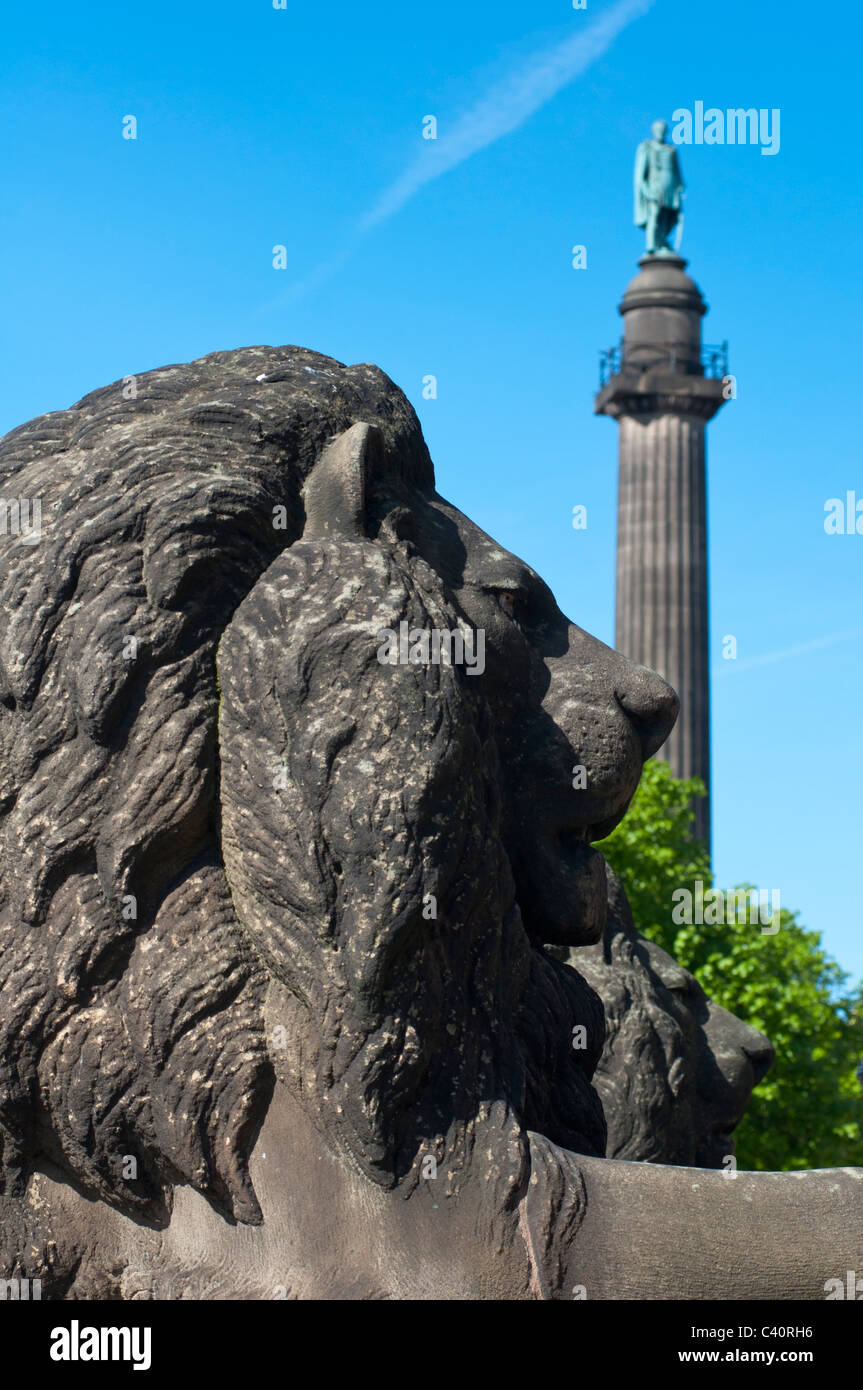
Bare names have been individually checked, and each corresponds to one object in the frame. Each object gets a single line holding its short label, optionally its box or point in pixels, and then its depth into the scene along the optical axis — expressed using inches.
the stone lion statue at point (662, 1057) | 194.7
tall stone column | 1177.4
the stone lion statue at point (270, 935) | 117.5
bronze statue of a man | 1256.8
